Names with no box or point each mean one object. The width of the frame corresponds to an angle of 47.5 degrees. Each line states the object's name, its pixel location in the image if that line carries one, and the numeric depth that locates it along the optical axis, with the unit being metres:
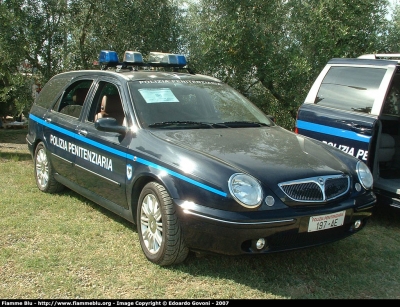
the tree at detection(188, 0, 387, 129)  9.65
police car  3.30
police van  4.75
